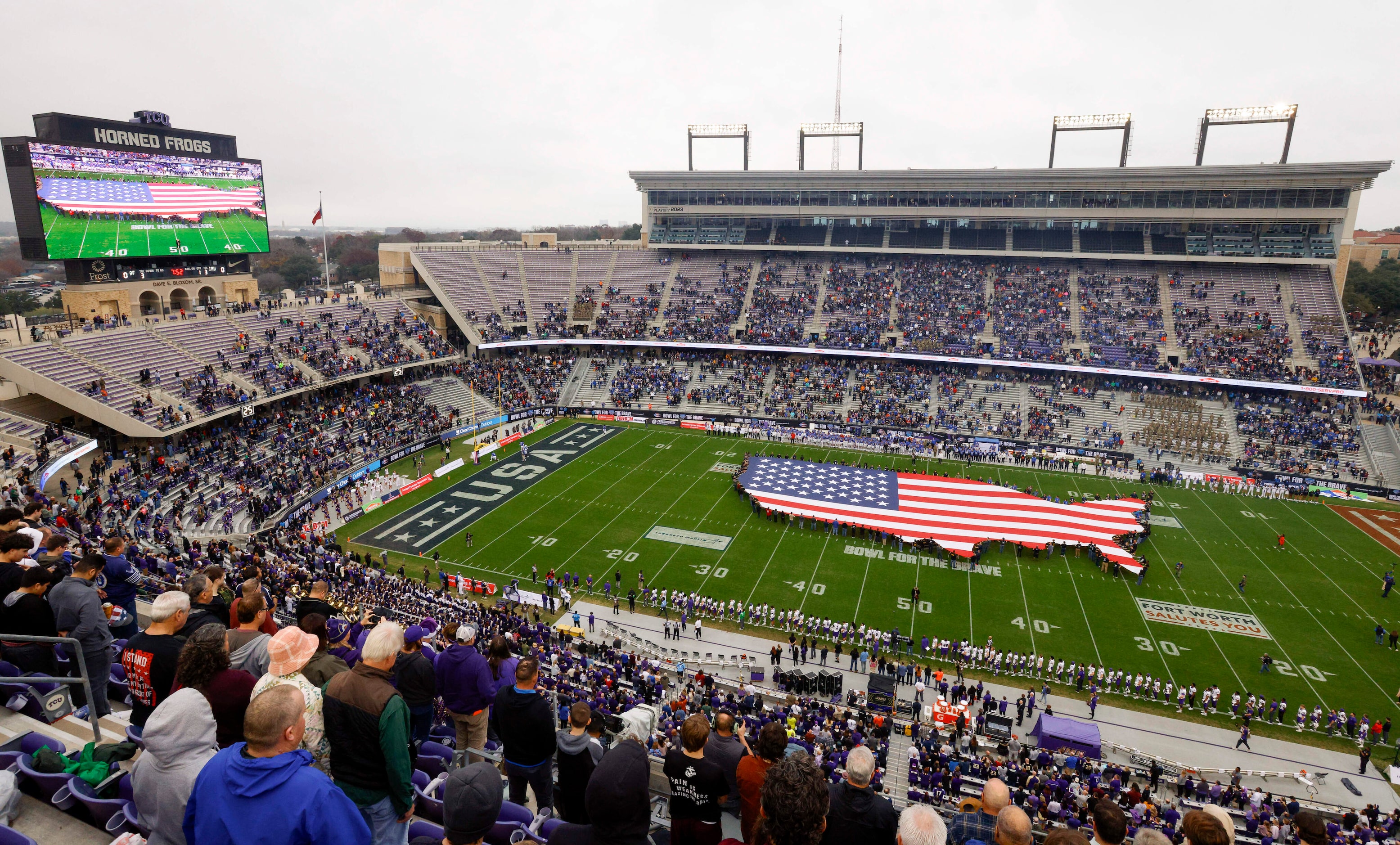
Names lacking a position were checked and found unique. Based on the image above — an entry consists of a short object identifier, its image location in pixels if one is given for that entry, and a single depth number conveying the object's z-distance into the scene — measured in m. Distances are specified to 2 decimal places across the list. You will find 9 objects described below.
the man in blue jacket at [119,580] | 8.13
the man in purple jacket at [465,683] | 6.94
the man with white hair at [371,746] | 4.82
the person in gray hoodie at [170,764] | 4.15
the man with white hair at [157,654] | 5.60
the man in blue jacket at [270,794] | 3.44
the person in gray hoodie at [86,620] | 6.62
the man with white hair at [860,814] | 4.85
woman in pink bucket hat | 4.96
